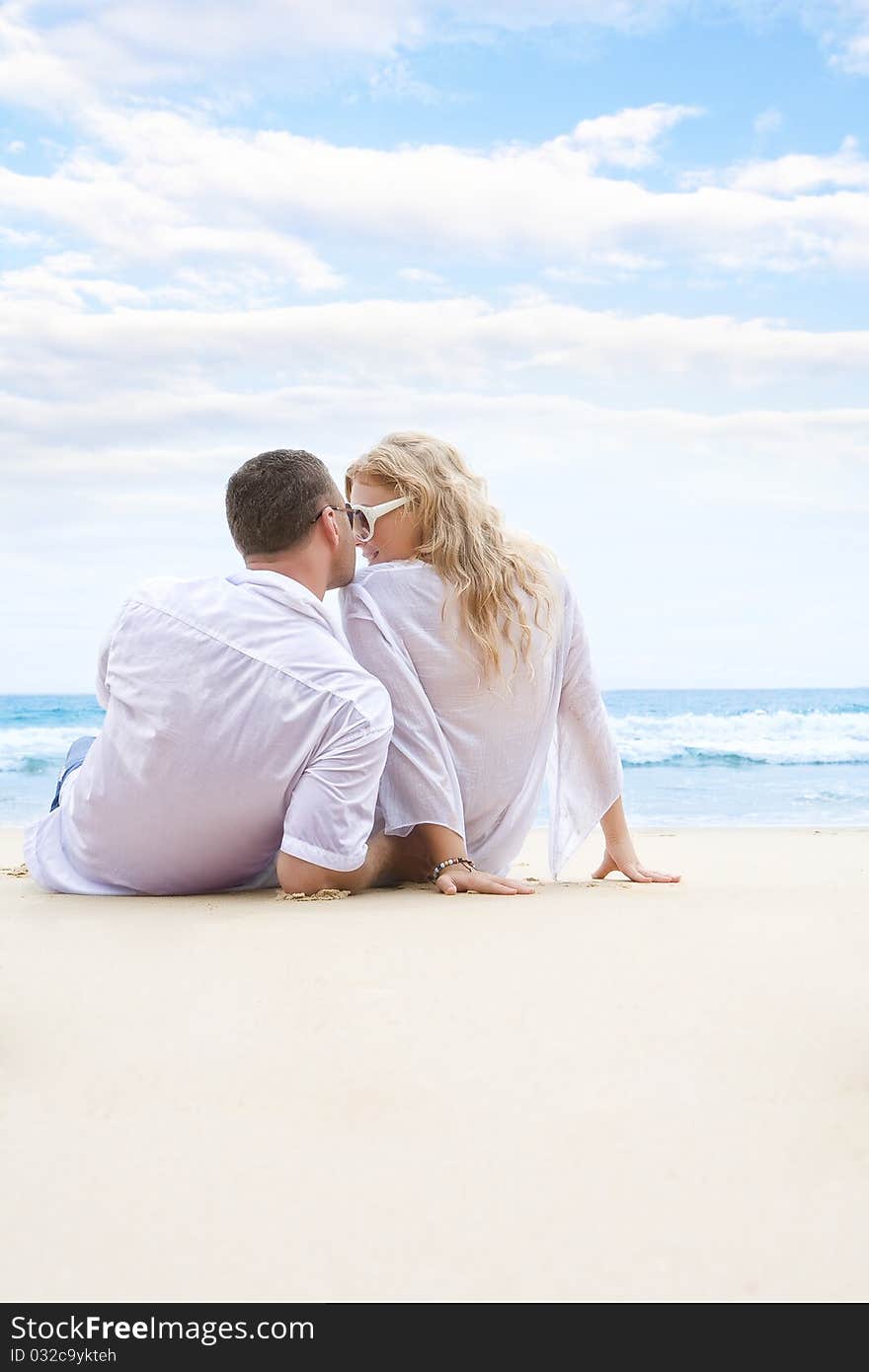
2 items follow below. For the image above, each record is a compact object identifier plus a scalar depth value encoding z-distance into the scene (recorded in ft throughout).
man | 9.46
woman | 10.93
